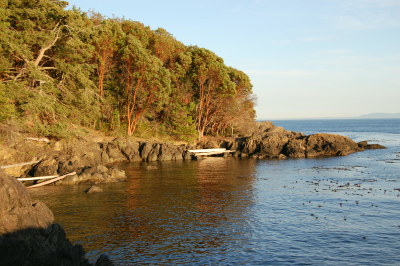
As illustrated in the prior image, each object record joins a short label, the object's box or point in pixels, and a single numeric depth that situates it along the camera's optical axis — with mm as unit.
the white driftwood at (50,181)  39000
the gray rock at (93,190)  36050
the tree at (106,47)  61469
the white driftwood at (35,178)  38812
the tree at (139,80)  63812
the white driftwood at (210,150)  73456
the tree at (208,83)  78750
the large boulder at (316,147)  73000
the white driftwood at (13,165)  38828
